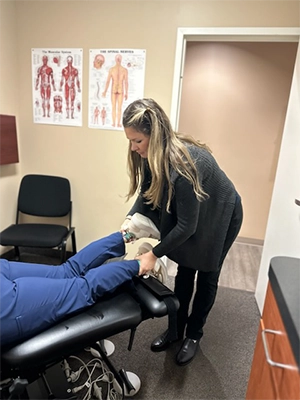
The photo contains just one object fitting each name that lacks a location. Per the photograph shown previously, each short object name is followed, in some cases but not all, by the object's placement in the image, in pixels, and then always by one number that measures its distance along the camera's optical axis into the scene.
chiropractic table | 0.87
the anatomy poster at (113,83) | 2.03
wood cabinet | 0.56
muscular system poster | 2.14
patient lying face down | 0.91
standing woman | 1.11
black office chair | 2.33
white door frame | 1.79
